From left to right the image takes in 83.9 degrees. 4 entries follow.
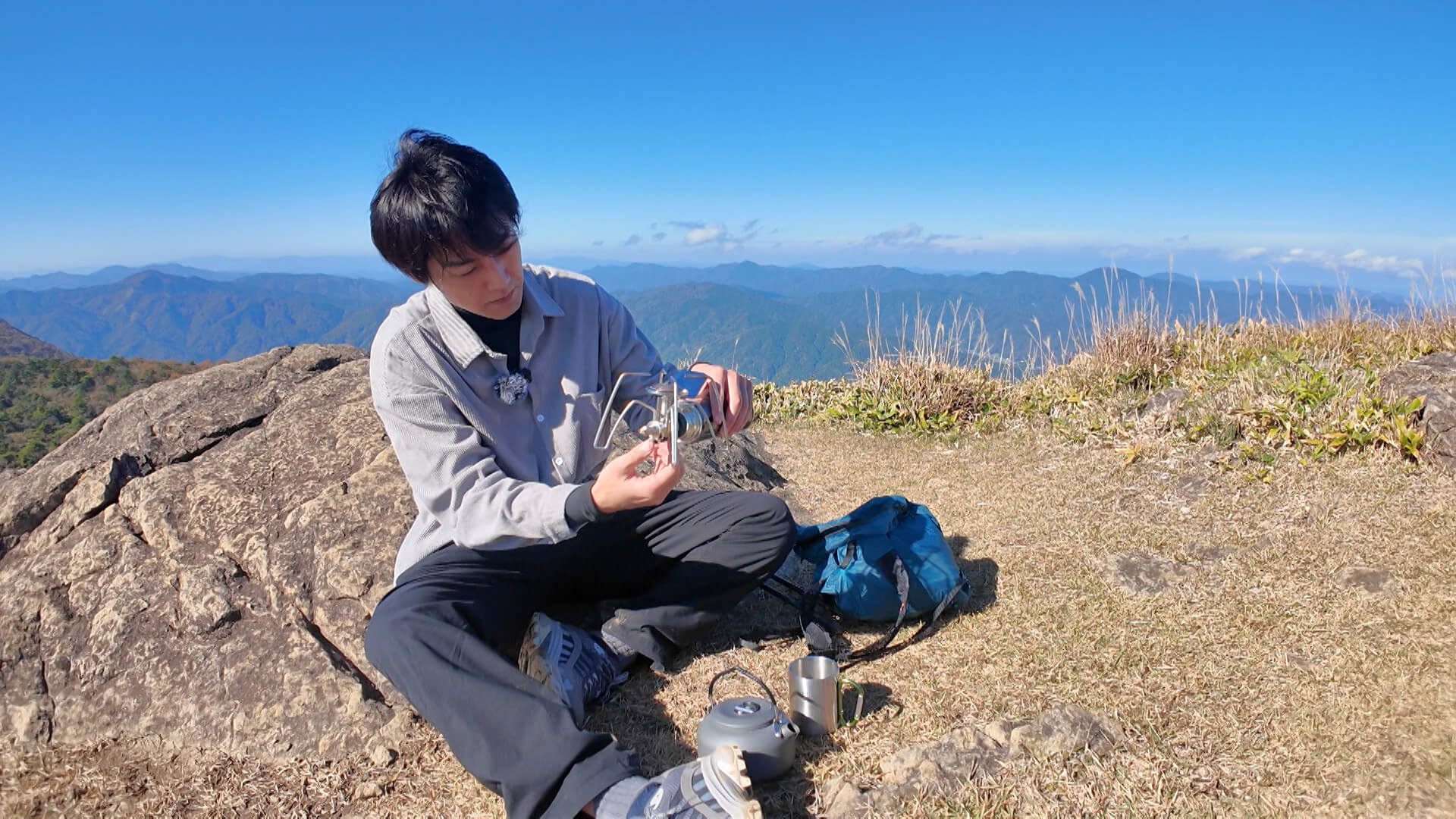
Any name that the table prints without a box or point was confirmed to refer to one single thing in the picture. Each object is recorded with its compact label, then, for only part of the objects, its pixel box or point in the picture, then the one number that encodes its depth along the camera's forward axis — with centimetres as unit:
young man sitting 207
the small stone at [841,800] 217
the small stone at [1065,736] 230
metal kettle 224
